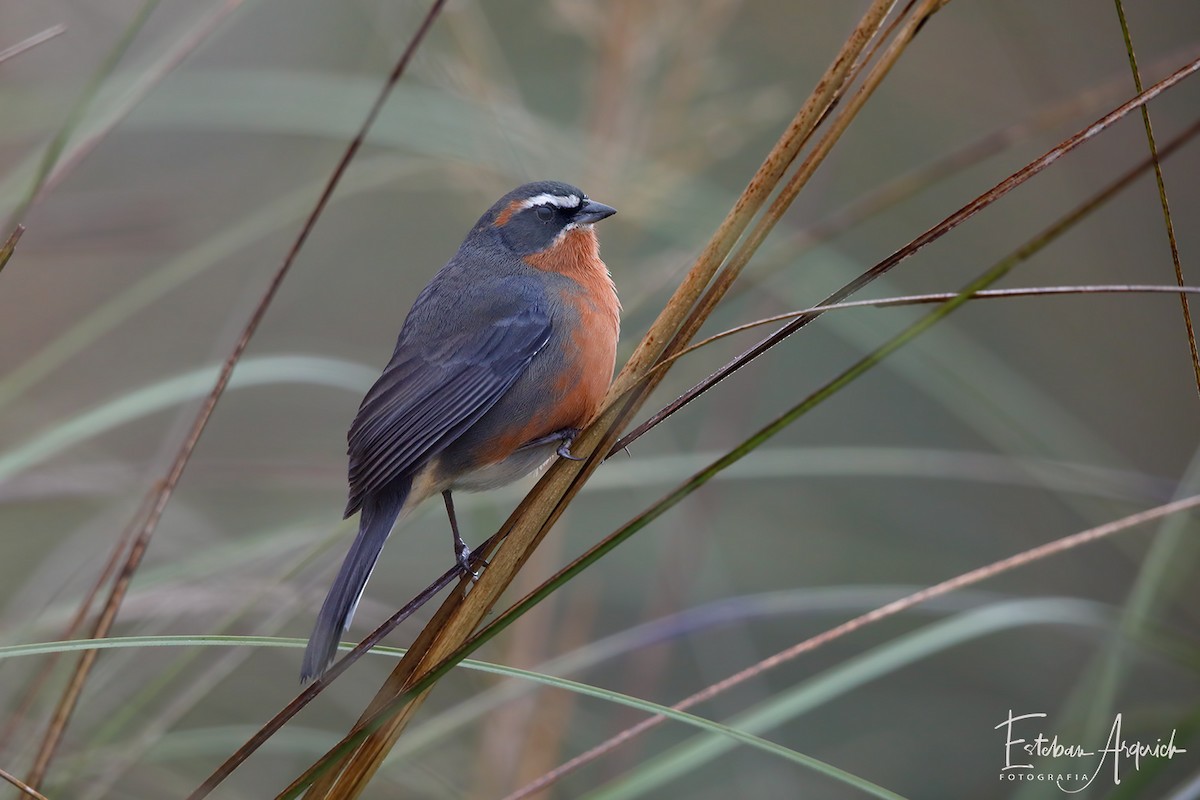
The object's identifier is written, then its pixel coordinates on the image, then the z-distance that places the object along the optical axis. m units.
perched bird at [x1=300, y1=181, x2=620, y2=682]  6.48
